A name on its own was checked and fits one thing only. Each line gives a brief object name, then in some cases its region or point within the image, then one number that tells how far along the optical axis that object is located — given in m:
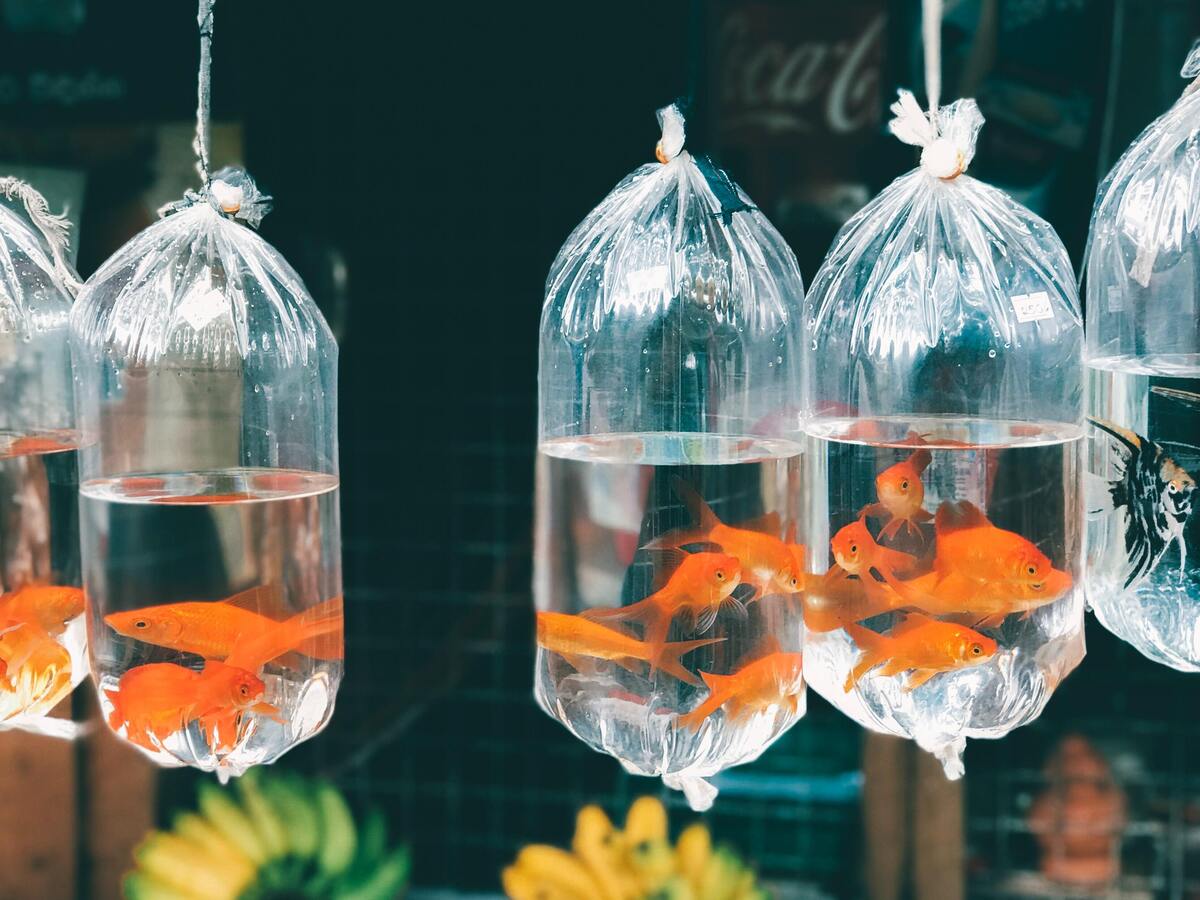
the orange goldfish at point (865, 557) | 1.57
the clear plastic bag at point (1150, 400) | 1.58
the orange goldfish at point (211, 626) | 1.61
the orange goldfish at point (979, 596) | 1.53
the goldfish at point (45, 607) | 1.81
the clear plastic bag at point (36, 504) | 1.80
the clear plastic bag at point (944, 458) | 1.56
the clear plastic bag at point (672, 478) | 1.61
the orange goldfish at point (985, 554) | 1.52
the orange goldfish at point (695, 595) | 1.59
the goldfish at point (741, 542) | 1.60
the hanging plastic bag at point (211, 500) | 1.62
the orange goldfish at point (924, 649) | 1.53
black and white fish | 1.57
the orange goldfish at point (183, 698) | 1.60
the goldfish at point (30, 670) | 1.77
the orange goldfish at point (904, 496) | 1.57
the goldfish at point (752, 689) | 1.62
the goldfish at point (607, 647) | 1.60
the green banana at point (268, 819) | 2.85
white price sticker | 1.61
